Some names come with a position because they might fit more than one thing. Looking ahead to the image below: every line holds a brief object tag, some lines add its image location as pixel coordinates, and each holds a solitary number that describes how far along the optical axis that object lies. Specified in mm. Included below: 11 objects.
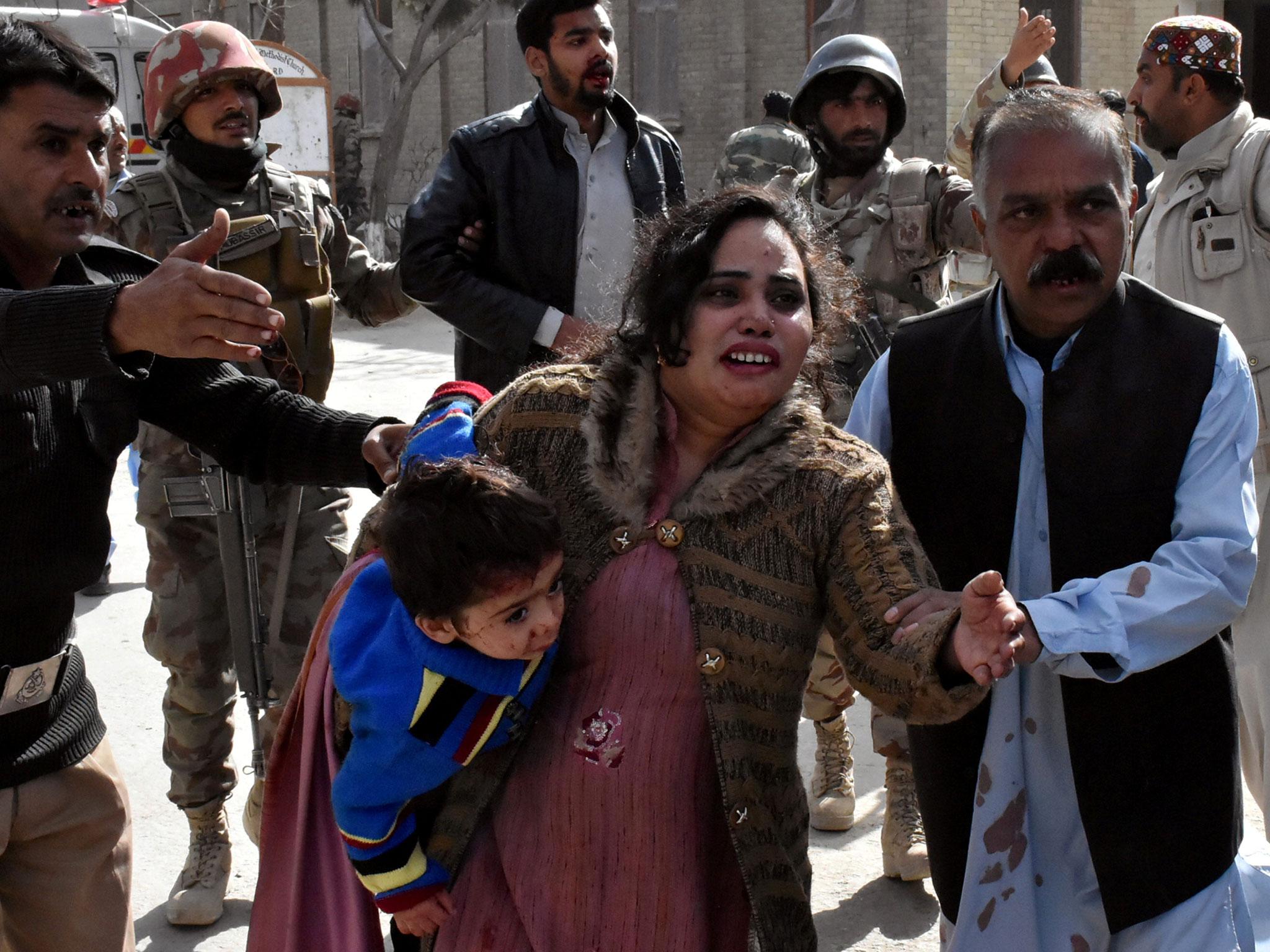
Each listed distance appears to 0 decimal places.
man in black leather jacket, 4191
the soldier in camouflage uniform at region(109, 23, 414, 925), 4070
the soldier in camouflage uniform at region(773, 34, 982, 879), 4414
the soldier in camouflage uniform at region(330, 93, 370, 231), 24984
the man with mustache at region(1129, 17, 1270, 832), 4117
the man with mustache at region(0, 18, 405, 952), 2463
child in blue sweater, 2135
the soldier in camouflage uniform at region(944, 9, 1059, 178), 4742
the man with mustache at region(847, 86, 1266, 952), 2318
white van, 15477
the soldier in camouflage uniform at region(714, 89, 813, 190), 8758
